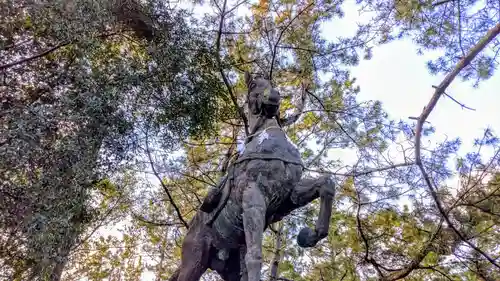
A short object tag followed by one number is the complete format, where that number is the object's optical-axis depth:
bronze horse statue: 2.81
